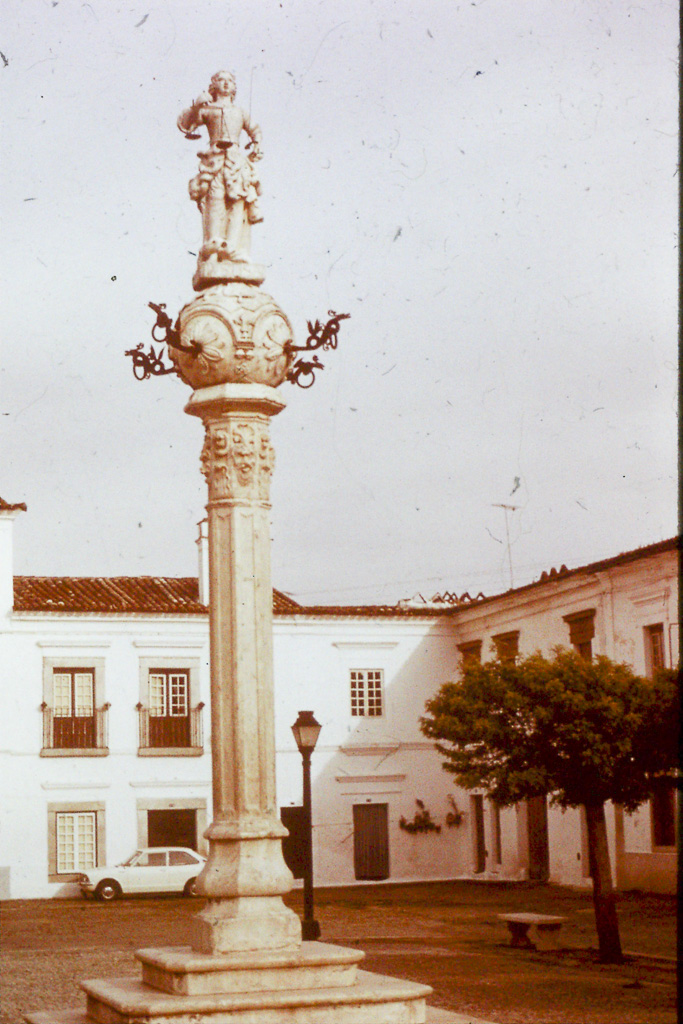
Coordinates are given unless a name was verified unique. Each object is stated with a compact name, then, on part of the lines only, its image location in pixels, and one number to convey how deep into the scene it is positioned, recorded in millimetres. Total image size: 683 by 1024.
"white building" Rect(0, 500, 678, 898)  30875
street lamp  17766
